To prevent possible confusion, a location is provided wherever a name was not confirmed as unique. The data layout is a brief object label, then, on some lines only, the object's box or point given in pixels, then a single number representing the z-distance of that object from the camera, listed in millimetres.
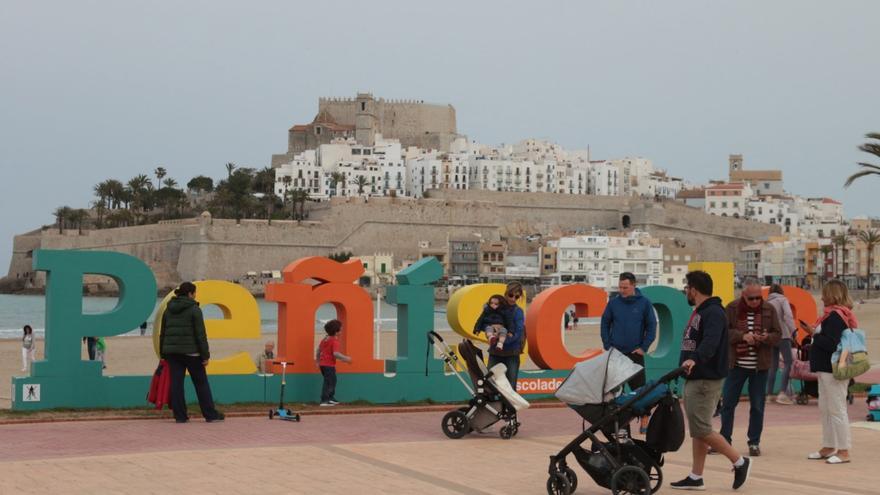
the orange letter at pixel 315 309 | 12953
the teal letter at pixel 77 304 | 11938
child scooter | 11492
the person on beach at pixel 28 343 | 23022
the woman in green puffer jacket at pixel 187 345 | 11320
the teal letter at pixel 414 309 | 13305
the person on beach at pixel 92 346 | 19672
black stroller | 7613
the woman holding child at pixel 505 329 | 11352
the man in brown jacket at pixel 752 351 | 9703
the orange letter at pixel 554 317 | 13735
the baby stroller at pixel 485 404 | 10523
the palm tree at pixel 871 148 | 25359
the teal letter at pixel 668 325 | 14438
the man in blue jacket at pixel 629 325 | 10820
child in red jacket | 12688
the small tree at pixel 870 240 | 87869
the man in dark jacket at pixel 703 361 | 8281
